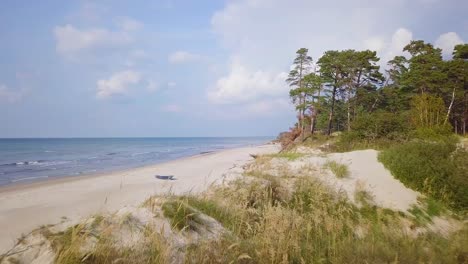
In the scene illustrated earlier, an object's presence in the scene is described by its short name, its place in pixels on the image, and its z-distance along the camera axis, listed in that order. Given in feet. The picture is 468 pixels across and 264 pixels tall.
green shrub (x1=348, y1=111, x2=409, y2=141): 67.21
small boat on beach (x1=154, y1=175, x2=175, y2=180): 61.75
